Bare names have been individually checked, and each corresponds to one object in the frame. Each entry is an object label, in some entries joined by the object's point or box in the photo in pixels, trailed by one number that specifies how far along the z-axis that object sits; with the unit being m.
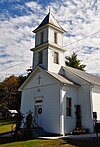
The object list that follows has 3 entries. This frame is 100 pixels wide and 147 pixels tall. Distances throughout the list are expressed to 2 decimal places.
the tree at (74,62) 45.05
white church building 18.86
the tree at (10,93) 52.37
